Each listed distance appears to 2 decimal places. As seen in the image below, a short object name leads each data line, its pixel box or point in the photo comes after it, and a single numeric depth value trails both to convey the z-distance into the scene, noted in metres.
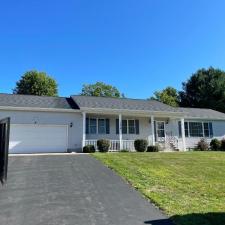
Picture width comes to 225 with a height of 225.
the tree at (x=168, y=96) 37.62
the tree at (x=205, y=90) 33.75
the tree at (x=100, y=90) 41.90
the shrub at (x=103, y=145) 15.18
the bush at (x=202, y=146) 18.95
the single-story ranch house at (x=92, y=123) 14.88
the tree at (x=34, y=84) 34.49
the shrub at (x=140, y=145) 15.84
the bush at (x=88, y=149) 14.85
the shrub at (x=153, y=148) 16.02
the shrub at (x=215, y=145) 19.03
